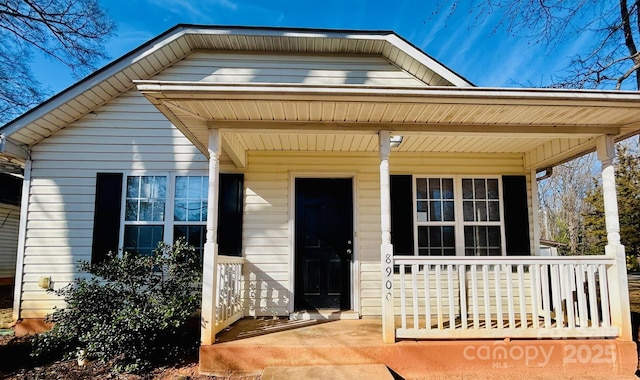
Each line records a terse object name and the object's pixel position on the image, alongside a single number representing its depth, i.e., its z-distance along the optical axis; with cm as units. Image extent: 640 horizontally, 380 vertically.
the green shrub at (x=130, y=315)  390
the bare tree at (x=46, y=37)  820
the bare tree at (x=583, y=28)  664
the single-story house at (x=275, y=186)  514
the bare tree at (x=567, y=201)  1822
